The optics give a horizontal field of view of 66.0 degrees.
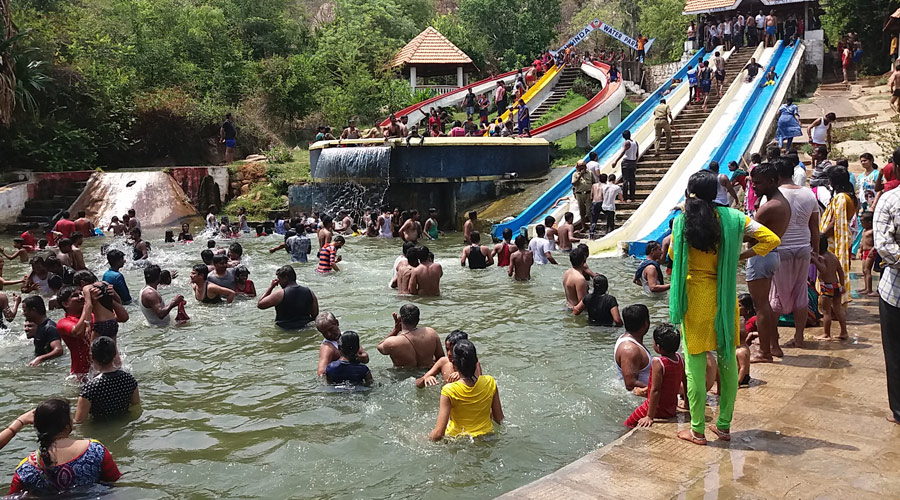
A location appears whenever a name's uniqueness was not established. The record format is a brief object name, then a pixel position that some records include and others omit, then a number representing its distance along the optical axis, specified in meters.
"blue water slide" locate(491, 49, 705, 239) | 16.89
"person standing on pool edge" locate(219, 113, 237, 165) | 25.81
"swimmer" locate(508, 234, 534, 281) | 11.81
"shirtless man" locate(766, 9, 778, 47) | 25.63
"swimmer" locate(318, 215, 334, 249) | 14.28
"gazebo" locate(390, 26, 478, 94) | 33.72
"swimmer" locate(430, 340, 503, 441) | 5.30
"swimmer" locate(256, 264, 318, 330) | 8.93
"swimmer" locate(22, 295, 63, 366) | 7.86
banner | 28.06
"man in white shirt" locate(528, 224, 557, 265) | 13.09
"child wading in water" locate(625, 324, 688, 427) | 5.19
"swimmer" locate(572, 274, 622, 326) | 8.71
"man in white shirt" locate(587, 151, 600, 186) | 16.02
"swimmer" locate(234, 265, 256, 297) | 10.52
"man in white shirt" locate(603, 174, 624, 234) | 15.14
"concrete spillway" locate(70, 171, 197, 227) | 21.61
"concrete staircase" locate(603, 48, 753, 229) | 16.51
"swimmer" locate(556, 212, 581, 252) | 14.59
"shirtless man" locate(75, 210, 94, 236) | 16.61
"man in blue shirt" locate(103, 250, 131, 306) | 9.34
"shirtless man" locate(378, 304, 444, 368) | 7.08
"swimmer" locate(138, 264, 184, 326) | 8.92
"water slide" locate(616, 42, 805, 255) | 14.71
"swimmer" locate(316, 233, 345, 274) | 13.01
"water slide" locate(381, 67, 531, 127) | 29.80
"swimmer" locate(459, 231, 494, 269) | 12.90
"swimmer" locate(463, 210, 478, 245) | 15.57
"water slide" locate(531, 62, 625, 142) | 23.05
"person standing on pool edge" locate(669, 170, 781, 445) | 4.41
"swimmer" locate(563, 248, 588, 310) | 9.19
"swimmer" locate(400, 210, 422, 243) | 16.72
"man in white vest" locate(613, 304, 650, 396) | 6.15
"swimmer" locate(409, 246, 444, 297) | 10.75
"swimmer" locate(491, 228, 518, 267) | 12.89
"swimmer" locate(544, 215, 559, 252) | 13.91
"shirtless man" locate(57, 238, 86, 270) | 11.38
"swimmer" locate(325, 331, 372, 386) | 6.74
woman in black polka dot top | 6.03
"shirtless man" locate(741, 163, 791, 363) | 5.55
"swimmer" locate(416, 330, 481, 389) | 6.19
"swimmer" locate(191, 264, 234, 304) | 10.34
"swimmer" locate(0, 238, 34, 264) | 14.30
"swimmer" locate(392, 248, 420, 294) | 11.02
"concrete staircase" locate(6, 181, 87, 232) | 21.34
